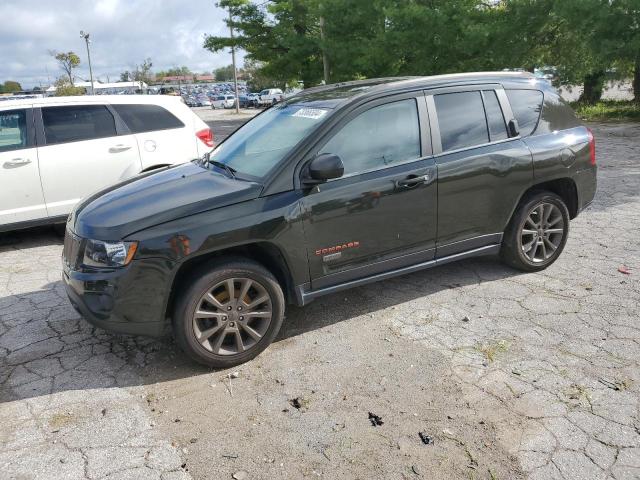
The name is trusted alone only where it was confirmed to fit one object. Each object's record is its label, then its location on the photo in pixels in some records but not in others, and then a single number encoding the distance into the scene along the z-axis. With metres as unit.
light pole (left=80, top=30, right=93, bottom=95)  60.12
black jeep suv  3.48
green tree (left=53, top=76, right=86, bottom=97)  43.10
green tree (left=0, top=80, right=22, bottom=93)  101.05
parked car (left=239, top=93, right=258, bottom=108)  51.89
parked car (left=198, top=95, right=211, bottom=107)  62.41
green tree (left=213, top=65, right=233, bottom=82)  147.60
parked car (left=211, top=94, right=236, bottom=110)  52.91
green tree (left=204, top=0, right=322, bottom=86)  24.89
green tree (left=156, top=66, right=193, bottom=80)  131.50
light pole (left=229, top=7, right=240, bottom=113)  28.43
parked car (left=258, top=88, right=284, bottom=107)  51.16
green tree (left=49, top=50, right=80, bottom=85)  61.09
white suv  6.28
